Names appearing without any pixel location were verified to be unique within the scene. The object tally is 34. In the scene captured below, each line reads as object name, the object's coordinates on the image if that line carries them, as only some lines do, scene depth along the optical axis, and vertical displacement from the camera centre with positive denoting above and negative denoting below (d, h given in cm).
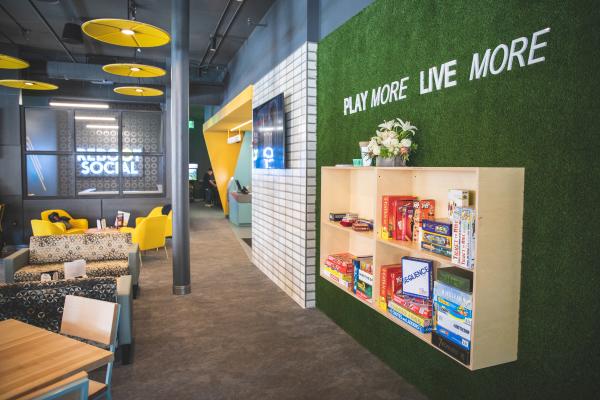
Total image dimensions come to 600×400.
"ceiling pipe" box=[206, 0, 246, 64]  594 +230
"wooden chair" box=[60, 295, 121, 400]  246 -93
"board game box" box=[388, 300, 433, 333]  270 -95
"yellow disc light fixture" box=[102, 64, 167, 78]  610 +148
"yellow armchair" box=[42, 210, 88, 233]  894 -112
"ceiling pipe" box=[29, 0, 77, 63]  650 +244
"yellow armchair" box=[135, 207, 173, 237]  864 -101
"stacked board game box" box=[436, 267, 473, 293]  237 -60
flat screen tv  565 +53
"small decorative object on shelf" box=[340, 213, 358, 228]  374 -42
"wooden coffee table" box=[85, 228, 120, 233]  768 -112
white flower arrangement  310 +23
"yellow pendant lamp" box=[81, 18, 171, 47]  416 +143
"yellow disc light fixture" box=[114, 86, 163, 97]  824 +155
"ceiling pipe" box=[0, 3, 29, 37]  696 +259
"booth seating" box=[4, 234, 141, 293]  555 -118
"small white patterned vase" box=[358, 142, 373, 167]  344 +14
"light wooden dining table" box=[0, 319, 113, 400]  189 -94
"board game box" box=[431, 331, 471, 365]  231 -99
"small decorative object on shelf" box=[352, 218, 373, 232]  357 -45
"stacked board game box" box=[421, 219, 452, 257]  248 -38
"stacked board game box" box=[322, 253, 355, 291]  368 -87
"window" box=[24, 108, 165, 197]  1038 +37
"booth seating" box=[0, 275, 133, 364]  339 -105
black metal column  576 +38
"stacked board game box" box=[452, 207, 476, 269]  228 -34
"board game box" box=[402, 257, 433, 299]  282 -70
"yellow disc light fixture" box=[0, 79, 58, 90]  763 +153
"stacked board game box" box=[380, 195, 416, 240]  301 -29
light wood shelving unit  224 -48
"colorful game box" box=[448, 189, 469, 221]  244 -14
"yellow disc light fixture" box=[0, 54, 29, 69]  574 +147
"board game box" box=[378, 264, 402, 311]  309 -80
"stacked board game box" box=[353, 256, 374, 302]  336 -85
